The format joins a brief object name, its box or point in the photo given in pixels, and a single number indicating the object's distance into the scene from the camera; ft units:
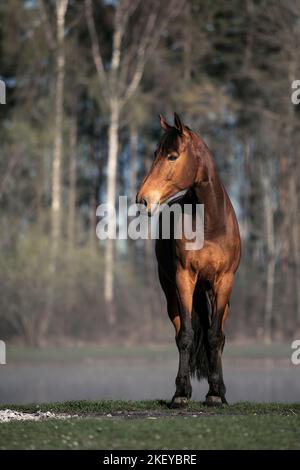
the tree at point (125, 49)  128.67
